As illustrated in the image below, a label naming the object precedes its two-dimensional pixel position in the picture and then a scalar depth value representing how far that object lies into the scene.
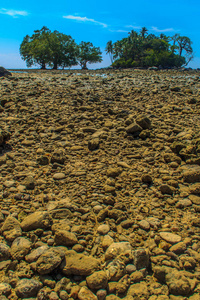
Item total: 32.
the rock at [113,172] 3.58
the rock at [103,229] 2.59
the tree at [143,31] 70.69
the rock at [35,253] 2.19
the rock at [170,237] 2.48
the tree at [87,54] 56.12
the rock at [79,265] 2.10
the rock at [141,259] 2.21
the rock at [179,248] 2.37
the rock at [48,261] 2.05
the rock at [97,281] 1.97
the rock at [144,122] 5.06
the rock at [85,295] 1.89
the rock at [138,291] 1.93
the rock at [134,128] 4.86
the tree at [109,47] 71.25
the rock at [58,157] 3.92
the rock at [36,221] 2.55
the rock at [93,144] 4.34
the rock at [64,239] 2.37
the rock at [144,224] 2.67
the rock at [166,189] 3.28
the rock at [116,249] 2.27
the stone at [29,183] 3.32
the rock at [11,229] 2.43
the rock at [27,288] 1.88
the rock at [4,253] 2.21
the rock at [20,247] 2.22
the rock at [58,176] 3.56
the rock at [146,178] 3.44
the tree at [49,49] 47.16
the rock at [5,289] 1.87
